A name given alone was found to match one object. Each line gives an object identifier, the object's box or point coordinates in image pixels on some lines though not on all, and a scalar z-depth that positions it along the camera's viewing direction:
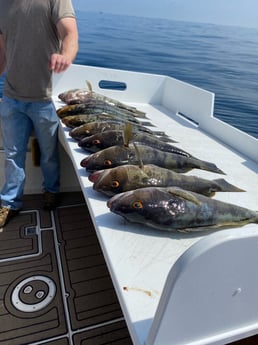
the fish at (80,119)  2.54
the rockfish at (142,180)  1.59
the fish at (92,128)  2.28
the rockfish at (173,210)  1.37
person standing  2.28
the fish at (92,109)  2.80
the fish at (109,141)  2.10
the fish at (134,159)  1.83
